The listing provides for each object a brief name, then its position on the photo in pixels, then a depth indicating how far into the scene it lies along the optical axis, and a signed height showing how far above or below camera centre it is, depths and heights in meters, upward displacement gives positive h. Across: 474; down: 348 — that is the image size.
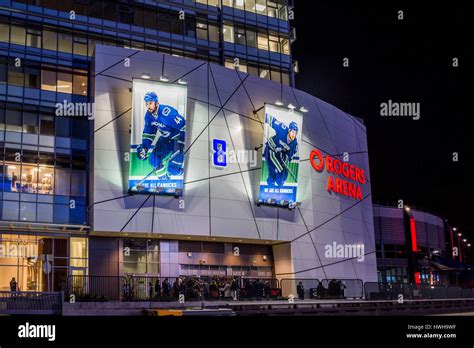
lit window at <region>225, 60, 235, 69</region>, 55.62 +18.80
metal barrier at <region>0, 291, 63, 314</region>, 34.59 -0.40
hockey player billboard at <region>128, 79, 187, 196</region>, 42.94 +9.95
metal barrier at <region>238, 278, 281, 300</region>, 41.16 -0.27
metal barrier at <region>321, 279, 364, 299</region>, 45.50 -0.37
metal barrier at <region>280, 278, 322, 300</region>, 44.06 -0.26
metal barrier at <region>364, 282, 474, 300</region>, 46.72 -0.83
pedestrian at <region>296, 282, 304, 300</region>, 44.09 -0.34
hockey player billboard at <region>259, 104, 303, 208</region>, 49.16 +9.66
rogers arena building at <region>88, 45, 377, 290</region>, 43.25 +7.90
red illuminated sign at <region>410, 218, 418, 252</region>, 80.94 +5.72
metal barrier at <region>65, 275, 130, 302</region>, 36.53 +0.23
